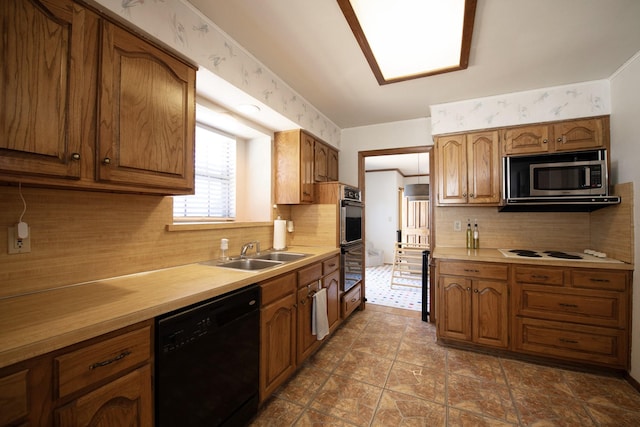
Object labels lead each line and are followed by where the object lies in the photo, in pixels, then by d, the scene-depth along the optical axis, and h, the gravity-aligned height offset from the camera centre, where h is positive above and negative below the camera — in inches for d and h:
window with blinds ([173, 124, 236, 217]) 85.3 +13.0
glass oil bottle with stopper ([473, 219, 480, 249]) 112.1 -8.1
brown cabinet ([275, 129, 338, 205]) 105.3 +20.9
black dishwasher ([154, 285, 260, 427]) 42.1 -27.4
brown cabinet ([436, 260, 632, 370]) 79.1 -30.8
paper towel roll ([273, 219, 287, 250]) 103.1 -7.3
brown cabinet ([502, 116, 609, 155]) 90.3 +29.6
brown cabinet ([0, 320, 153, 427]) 28.1 -20.9
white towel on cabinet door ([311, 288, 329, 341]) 85.0 -33.4
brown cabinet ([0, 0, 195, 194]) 36.2 +18.8
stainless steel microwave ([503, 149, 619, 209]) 84.6 +13.8
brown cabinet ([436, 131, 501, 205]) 102.3 +20.0
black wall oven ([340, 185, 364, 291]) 112.7 -9.2
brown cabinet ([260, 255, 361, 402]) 64.9 -29.8
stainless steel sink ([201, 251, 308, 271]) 78.7 -14.5
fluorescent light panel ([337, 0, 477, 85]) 58.5 +47.6
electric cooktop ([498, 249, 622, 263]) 84.4 -13.3
